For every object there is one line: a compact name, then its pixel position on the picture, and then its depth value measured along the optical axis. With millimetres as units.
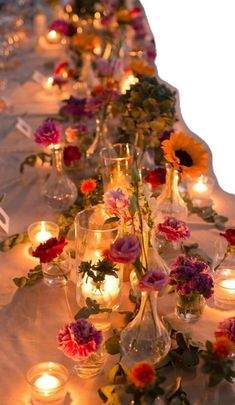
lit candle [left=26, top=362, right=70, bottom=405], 1024
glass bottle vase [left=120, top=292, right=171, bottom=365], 1084
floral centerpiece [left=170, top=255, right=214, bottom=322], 1142
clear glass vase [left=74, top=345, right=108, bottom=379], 1090
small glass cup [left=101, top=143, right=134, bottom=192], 1417
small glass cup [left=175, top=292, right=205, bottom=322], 1212
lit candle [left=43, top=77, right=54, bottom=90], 2502
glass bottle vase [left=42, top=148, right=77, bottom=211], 1640
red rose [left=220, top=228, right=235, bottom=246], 1247
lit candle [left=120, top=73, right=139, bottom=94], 2321
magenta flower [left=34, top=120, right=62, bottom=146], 1587
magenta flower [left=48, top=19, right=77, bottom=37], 2461
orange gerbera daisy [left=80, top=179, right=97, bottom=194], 1490
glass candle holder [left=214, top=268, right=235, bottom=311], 1290
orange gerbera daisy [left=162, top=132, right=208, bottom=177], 1242
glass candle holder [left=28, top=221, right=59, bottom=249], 1445
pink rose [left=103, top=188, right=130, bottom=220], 1140
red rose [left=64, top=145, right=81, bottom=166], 1738
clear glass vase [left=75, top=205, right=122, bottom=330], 1209
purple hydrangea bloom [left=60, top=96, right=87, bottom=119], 1972
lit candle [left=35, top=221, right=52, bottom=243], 1444
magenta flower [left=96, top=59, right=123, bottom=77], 2133
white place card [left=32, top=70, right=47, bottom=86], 2570
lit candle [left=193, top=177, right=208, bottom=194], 1719
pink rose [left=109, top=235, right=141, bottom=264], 987
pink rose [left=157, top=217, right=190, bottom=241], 1278
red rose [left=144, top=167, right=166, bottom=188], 1544
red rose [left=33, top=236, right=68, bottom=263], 1226
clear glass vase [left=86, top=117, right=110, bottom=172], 1799
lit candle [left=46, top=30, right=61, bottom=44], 3014
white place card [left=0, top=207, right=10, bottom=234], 1529
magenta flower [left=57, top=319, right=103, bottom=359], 1037
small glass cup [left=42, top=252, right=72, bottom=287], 1340
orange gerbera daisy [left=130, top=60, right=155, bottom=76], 1796
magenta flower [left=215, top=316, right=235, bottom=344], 1043
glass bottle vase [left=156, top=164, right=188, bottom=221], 1458
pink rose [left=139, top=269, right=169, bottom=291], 977
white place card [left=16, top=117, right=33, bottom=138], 2029
